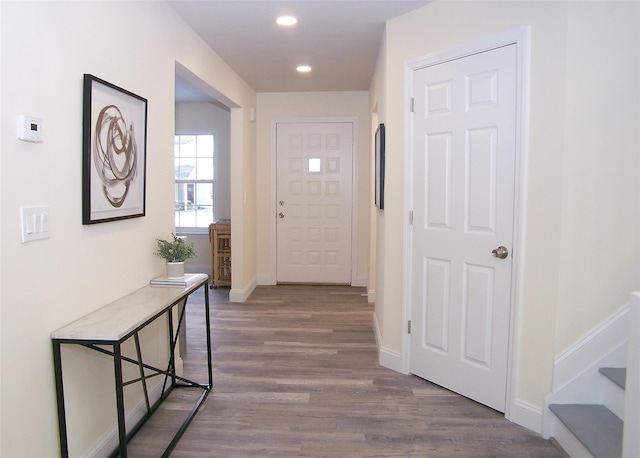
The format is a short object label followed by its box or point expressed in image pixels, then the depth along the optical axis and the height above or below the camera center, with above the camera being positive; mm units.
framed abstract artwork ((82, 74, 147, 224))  2008 +201
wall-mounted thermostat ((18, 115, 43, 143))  1611 +229
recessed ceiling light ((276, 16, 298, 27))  3270 +1239
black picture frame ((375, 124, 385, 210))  3625 +260
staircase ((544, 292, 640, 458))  2092 -1025
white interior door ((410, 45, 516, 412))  2592 -147
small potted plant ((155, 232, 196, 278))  2666 -343
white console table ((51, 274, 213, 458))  1761 -530
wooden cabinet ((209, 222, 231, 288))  5938 -733
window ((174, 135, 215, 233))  6648 +185
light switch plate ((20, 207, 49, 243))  1640 -105
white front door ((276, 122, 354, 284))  6008 -78
